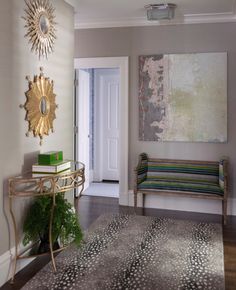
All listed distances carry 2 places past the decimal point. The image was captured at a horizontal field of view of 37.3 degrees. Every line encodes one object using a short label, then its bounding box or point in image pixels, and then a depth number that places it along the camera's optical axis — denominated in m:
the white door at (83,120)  5.68
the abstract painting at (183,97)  4.62
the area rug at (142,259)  2.75
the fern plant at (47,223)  3.03
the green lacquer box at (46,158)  2.97
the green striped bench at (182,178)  4.35
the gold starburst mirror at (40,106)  3.07
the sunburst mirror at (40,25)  3.05
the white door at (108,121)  6.76
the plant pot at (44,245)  3.16
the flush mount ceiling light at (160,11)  4.18
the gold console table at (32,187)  2.71
